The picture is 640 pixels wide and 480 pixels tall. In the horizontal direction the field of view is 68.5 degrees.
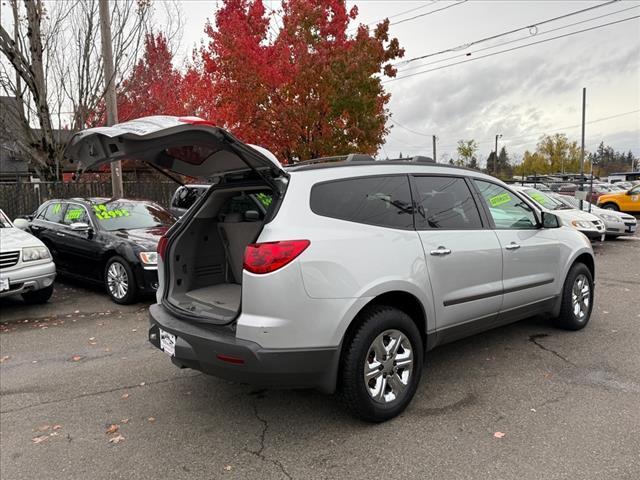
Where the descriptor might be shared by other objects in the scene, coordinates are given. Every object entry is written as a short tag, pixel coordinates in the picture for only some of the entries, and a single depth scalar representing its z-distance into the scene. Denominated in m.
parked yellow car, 18.83
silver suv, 2.83
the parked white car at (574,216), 10.66
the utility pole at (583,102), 21.75
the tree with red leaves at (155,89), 13.96
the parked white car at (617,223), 12.84
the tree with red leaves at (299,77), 11.05
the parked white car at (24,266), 6.12
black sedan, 6.59
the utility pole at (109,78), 10.34
